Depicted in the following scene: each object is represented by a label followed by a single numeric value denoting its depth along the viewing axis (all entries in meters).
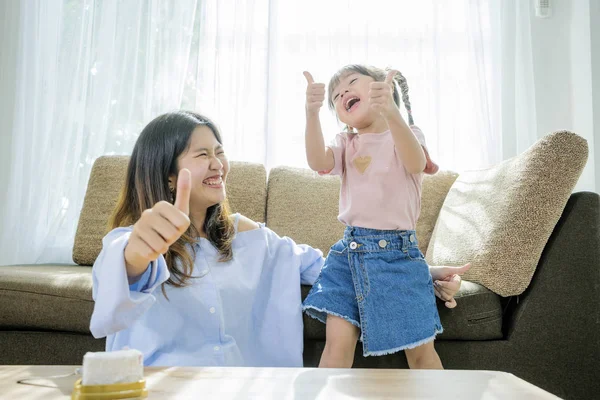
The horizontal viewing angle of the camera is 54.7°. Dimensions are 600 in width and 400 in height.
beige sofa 1.58
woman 1.29
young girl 1.40
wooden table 0.71
